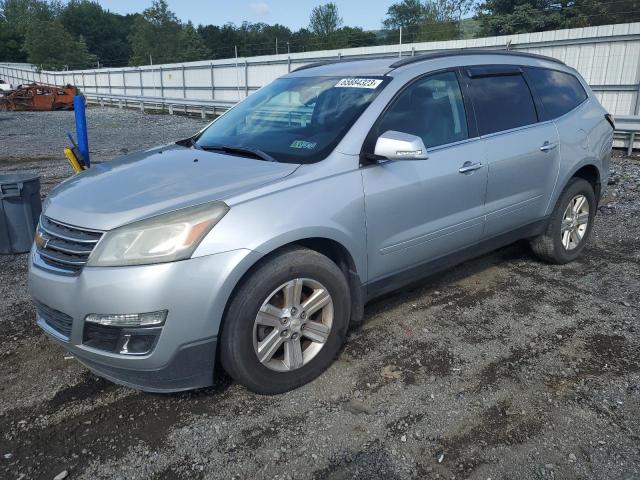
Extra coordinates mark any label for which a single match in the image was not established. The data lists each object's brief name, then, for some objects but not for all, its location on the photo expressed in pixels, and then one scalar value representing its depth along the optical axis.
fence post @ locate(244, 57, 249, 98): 23.59
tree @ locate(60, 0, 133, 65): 101.19
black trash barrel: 5.36
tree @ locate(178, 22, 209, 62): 60.44
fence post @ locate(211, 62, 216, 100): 25.69
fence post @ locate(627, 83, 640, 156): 10.59
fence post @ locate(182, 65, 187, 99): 27.84
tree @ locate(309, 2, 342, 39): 77.31
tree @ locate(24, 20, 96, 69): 56.97
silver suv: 2.60
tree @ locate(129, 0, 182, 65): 63.06
